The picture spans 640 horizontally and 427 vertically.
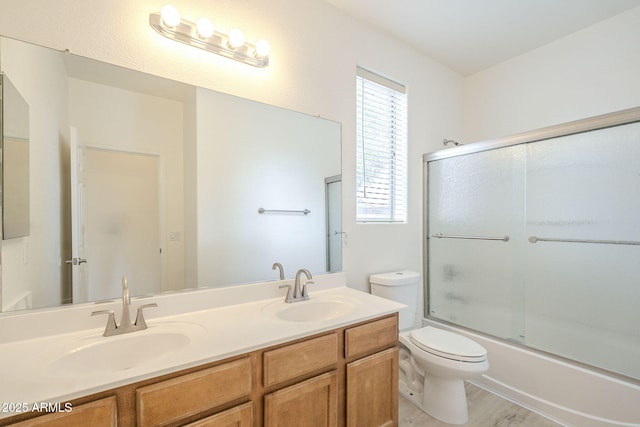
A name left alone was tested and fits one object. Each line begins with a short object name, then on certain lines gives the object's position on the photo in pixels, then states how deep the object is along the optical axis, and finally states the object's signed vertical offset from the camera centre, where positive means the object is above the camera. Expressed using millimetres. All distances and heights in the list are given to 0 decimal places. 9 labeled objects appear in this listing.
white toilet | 1610 -884
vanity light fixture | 1292 +868
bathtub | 1558 -1104
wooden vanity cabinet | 811 -631
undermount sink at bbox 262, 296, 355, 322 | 1464 -521
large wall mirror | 1109 +132
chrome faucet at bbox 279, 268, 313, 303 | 1540 -445
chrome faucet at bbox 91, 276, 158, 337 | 1075 -417
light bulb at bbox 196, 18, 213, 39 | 1353 +888
